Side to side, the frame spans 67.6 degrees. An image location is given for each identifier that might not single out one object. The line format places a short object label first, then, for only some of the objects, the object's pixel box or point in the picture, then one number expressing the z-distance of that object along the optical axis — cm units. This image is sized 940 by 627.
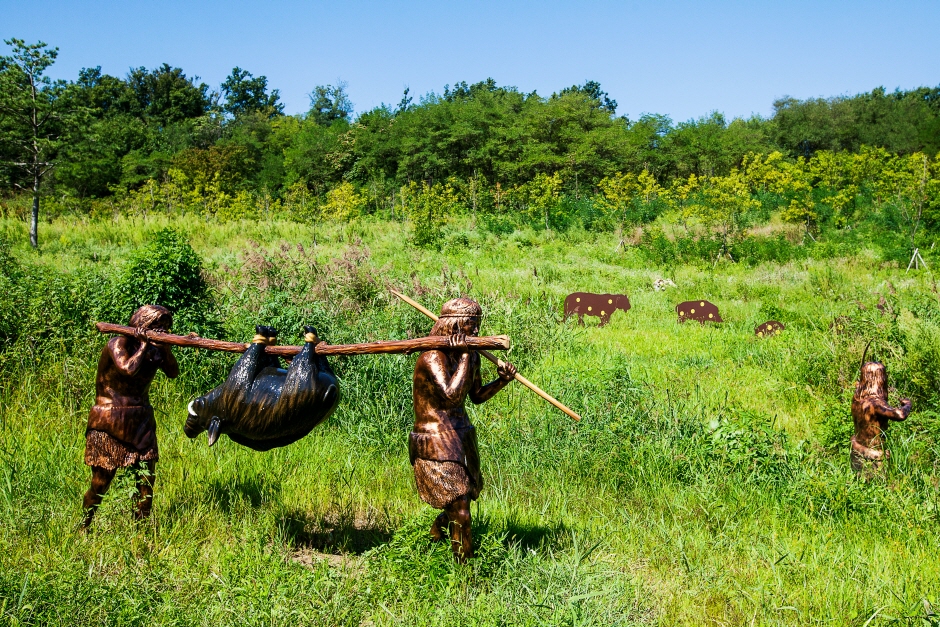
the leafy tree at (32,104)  1720
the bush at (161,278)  705
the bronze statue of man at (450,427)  348
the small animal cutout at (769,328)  1041
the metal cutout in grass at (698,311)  1208
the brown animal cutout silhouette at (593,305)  1216
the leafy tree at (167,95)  5000
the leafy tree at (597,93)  5538
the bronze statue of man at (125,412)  389
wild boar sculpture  322
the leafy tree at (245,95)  5734
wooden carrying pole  327
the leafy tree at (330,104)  5291
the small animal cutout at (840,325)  798
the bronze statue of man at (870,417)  498
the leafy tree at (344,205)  2467
